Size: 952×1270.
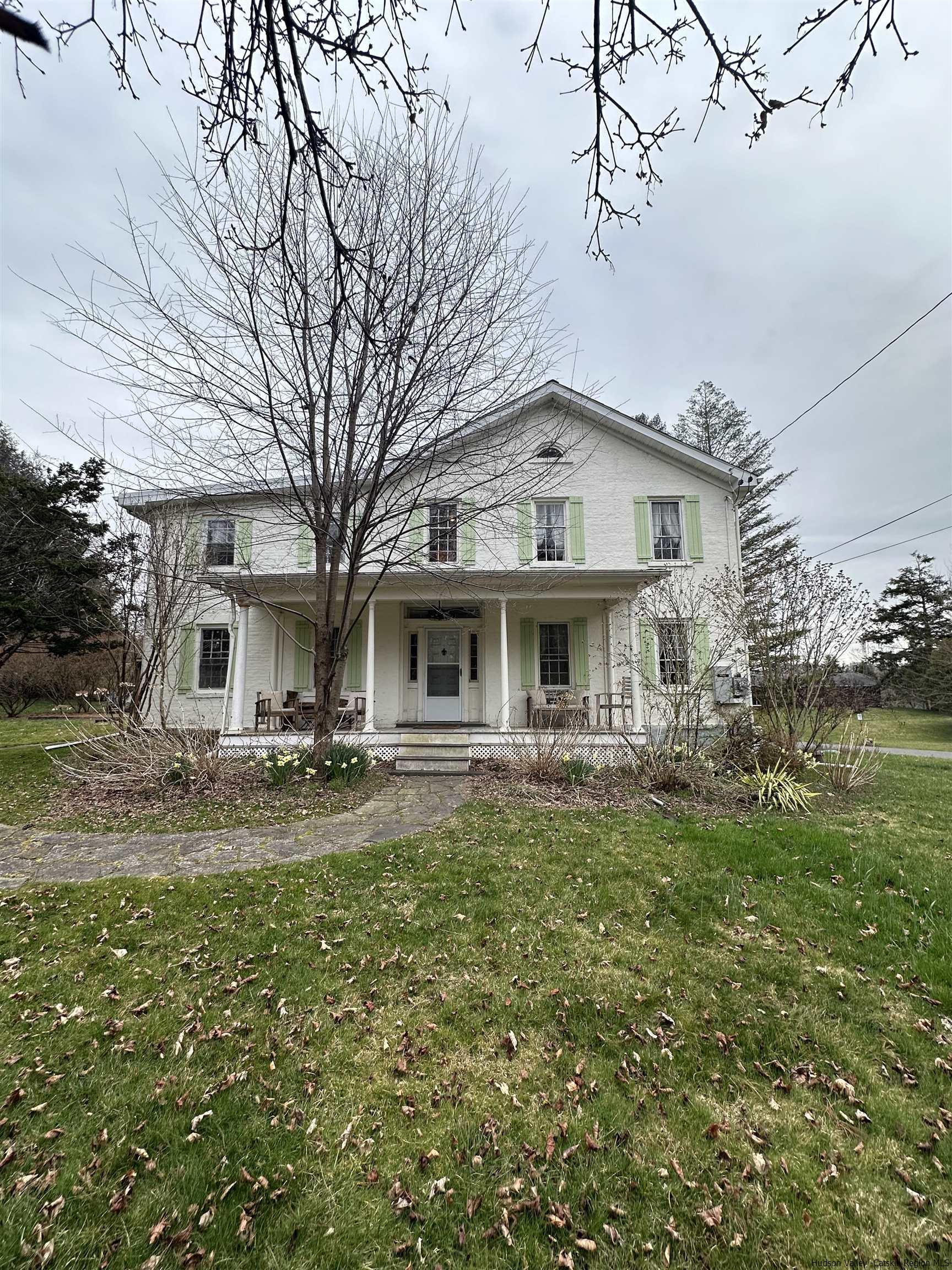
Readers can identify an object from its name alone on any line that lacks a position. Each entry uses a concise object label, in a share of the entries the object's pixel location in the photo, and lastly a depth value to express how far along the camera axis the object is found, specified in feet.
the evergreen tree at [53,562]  34.30
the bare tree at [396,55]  5.41
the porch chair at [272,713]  33.37
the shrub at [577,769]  24.53
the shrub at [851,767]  24.32
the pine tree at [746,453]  75.77
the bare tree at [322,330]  20.17
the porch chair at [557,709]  31.27
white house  38.34
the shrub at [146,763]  22.81
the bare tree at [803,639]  25.21
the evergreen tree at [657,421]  89.56
